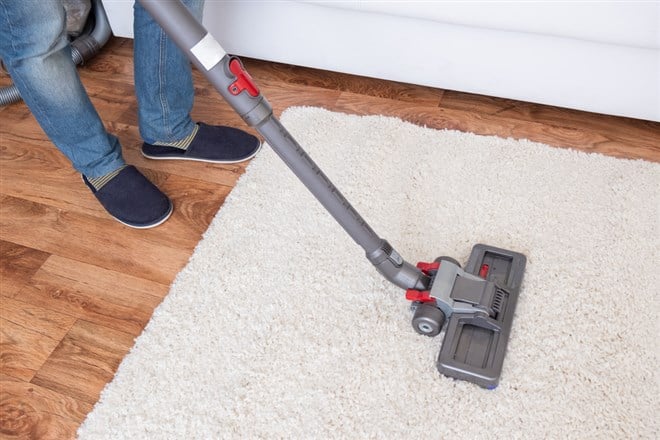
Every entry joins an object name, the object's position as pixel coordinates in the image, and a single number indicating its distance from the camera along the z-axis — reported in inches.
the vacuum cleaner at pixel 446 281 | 34.1
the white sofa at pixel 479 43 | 47.7
